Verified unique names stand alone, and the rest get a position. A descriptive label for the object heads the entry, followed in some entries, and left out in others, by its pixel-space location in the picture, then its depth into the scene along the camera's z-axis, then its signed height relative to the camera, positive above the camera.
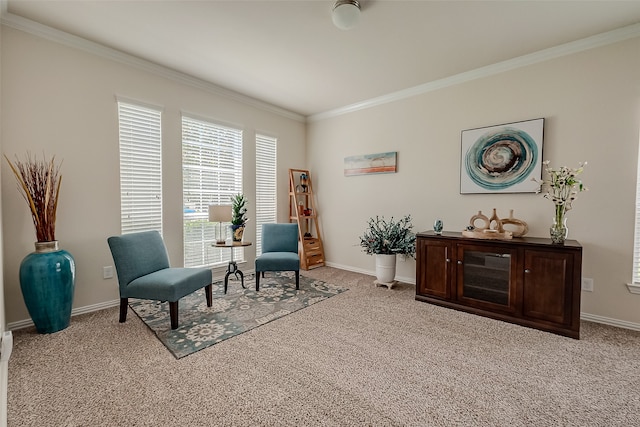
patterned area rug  2.42 -1.15
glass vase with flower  2.62 +0.13
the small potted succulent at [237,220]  3.79 -0.22
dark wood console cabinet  2.47 -0.74
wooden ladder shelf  4.88 -0.24
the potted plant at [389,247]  3.82 -0.58
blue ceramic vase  2.36 -0.71
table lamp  3.54 -0.11
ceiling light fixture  2.21 +1.56
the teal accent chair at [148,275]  2.54 -0.70
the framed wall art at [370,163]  4.21 +0.66
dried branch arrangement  2.46 +0.10
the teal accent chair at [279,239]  4.13 -0.52
